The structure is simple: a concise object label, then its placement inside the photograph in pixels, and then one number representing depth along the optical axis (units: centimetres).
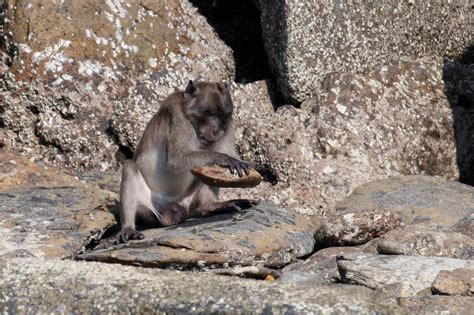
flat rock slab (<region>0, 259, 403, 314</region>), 1555
